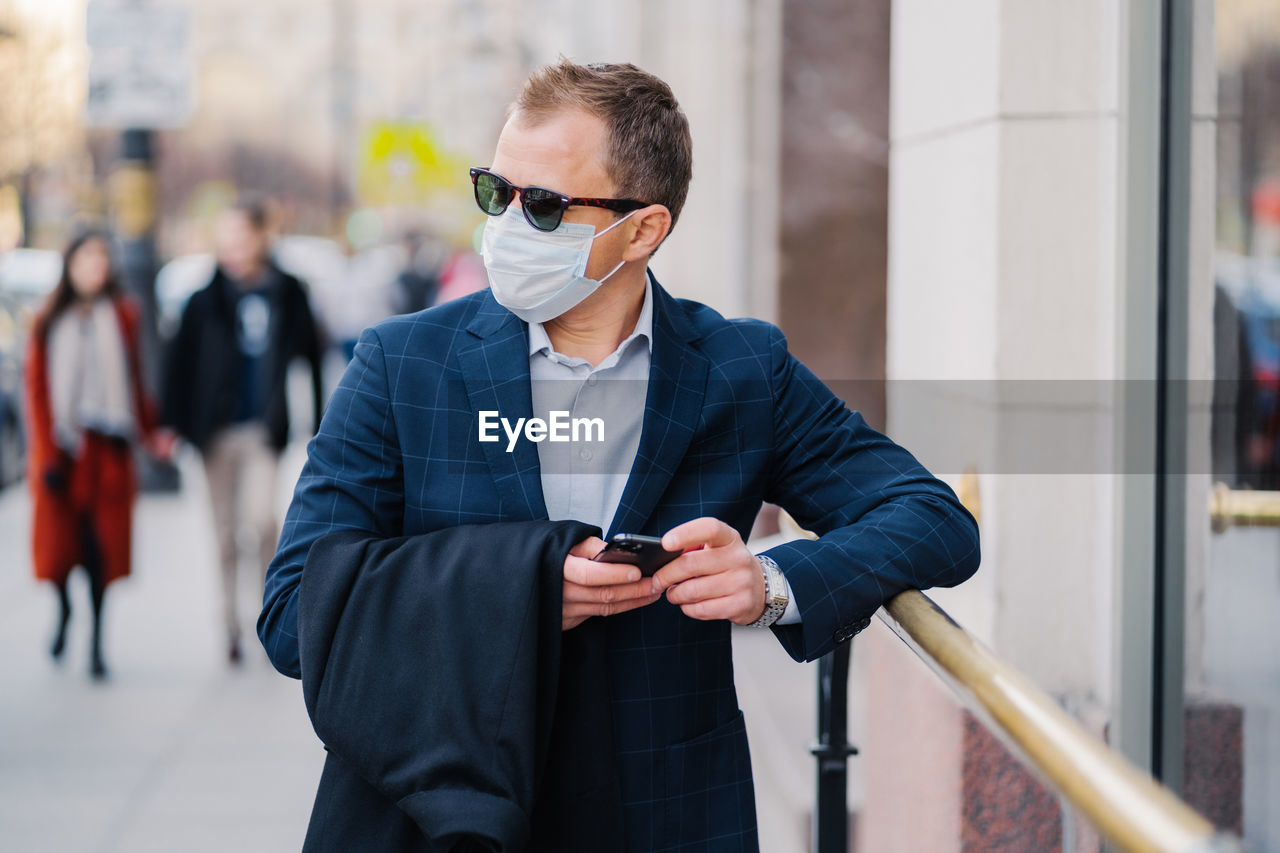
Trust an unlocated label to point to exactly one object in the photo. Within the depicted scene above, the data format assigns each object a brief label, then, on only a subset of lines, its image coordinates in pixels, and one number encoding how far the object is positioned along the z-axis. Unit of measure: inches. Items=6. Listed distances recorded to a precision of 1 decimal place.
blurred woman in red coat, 275.6
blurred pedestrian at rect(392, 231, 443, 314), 618.8
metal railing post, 112.4
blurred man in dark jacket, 283.7
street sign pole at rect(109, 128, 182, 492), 478.0
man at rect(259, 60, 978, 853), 80.3
